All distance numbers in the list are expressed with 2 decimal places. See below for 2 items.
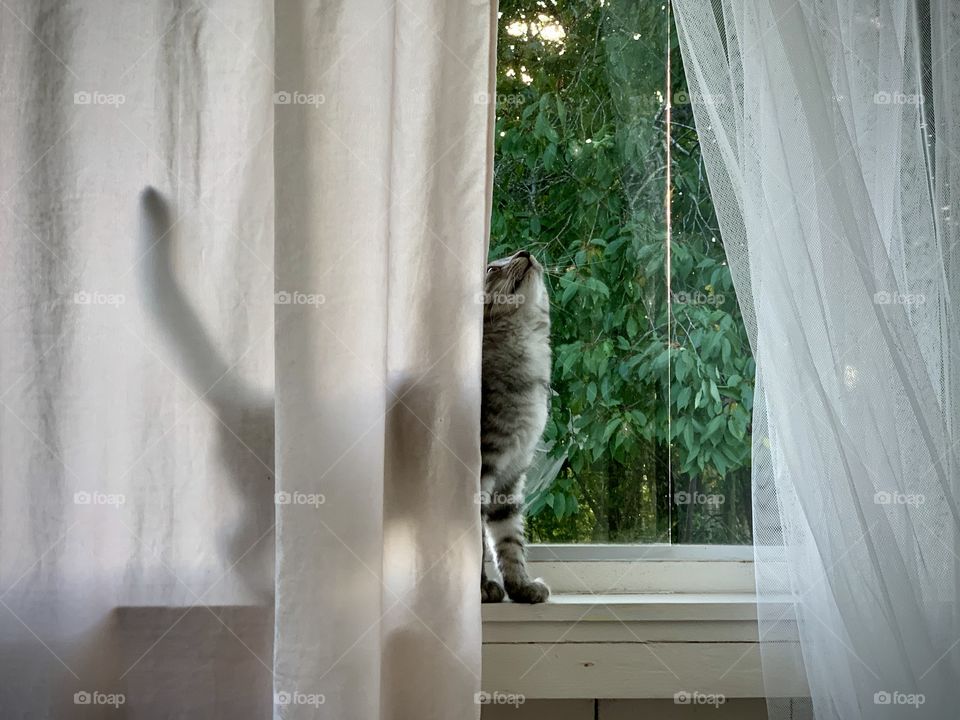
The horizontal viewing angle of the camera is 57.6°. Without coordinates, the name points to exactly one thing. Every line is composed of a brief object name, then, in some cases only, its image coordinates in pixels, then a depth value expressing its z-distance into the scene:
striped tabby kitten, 1.36
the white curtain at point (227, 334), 1.17
